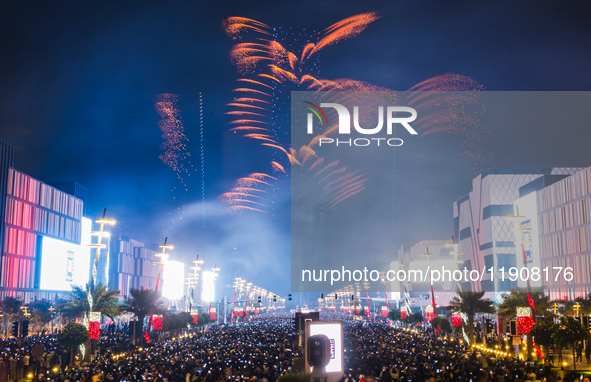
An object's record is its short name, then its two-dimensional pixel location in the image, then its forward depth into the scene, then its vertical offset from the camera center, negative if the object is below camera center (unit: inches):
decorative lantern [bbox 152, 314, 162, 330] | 2063.0 -152.5
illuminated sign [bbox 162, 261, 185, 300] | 5855.8 +9.0
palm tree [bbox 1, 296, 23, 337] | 2972.4 -148.2
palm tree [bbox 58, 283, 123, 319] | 1648.6 -64.6
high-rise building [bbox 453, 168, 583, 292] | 4596.5 +565.1
